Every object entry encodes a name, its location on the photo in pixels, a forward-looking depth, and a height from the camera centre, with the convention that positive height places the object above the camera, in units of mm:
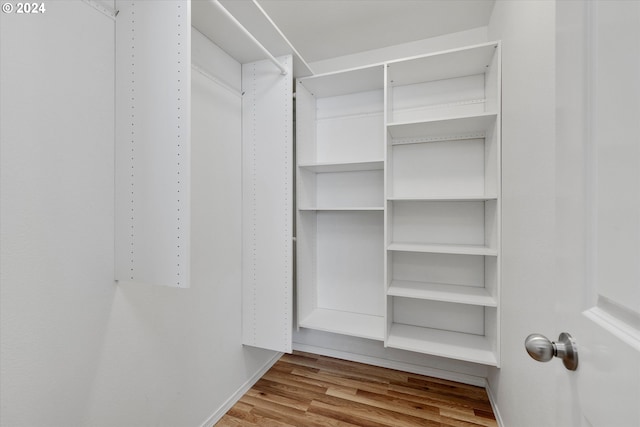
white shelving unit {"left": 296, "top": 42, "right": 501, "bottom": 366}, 1846 +62
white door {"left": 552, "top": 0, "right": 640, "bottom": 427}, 384 +5
